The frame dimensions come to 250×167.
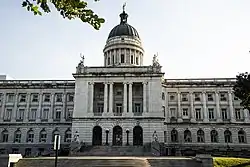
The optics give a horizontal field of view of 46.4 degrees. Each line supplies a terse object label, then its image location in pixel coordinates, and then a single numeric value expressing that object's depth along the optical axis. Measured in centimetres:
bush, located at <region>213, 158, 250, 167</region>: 2942
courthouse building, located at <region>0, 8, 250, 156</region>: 5069
